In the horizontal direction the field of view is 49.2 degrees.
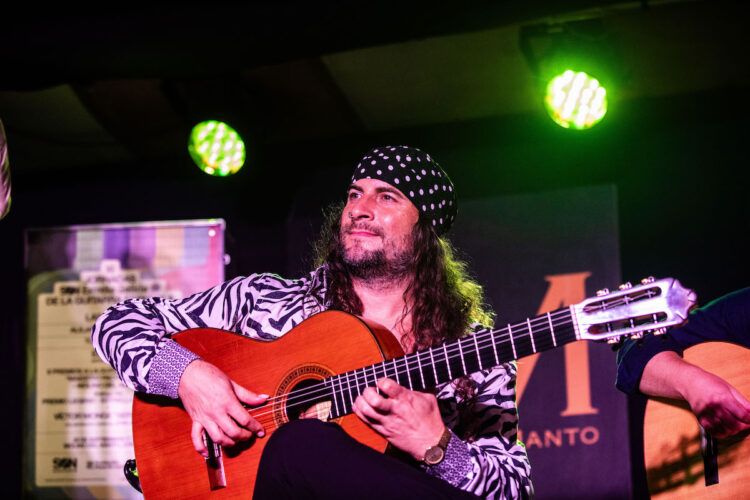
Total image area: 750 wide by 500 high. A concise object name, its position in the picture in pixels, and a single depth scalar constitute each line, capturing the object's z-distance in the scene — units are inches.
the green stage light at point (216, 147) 169.9
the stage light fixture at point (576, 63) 148.4
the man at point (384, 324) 71.5
